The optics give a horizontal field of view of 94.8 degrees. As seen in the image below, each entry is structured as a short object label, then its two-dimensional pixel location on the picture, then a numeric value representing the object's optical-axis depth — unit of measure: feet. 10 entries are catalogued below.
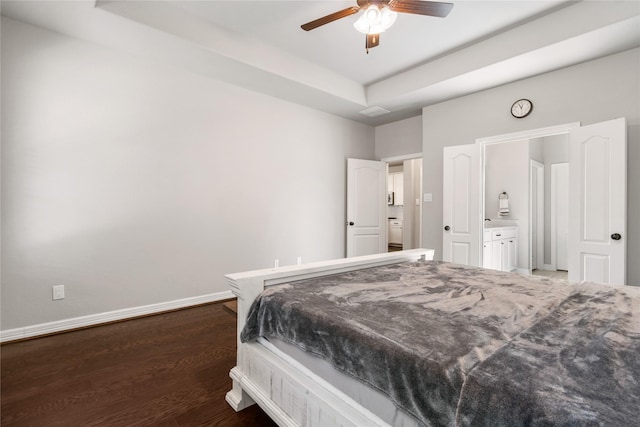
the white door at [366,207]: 16.39
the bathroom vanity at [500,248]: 14.01
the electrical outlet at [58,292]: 8.69
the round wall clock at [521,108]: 11.14
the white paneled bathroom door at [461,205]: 12.37
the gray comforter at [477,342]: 2.31
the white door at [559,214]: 17.34
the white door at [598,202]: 8.83
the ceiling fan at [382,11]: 6.80
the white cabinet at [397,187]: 27.88
